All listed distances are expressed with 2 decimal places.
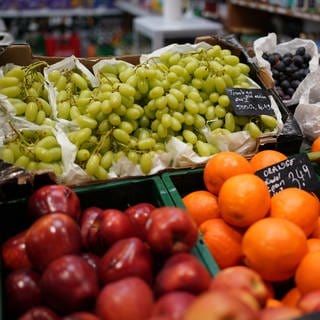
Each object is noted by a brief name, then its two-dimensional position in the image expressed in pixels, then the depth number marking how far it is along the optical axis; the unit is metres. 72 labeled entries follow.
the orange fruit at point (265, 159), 1.29
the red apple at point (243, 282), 0.77
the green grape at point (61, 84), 1.50
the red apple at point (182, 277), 0.75
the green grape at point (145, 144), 1.33
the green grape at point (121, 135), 1.31
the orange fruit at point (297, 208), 1.07
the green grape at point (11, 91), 1.40
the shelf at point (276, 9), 3.22
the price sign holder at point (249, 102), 1.46
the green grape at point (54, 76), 1.52
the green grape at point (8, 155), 1.24
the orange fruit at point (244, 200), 1.04
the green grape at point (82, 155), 1.28
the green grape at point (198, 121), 1.43
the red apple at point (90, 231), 0.97
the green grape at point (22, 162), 1.25
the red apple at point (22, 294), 0.85
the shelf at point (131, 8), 4.73
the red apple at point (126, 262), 0.82
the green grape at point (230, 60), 1.60
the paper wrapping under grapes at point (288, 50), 1.75
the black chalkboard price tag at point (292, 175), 1.22
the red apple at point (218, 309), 0.61
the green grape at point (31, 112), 1.37
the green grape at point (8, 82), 1.41
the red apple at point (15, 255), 0.96
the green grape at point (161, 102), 1.36
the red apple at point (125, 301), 0.72
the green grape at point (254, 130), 1.44
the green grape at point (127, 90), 1.34
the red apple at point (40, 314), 0.78
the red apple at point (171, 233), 0.84
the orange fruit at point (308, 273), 0.91
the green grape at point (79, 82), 1.49
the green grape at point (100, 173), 1.27
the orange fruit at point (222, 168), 1.18
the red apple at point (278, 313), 0.70
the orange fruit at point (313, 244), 0.99
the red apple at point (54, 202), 1.01
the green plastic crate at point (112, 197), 1.17
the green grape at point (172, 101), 1.37
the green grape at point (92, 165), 1.26
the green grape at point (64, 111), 1.41
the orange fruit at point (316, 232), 1.13
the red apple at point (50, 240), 0.87
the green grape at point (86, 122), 1.32
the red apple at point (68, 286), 0.78
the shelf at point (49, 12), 4.66
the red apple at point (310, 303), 0.76
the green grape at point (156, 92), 1.36
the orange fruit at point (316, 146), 1.44
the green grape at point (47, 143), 1.29
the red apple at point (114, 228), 0.92
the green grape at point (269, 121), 1.49
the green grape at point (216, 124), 1.46
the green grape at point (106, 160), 1.30
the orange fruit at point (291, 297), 0.93
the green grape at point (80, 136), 1.29
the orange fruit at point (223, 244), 1.04
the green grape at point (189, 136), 1.40
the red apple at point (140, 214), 1.03
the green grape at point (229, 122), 1.46
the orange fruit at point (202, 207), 1.15
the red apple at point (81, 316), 0.74
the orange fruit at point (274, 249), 0.92
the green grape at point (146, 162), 1.30
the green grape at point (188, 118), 1.41
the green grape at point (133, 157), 1.31
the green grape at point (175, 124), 1.37
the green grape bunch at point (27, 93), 1.38
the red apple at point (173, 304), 0.68
